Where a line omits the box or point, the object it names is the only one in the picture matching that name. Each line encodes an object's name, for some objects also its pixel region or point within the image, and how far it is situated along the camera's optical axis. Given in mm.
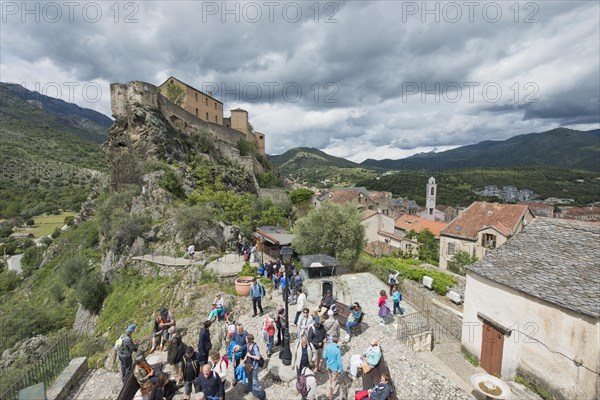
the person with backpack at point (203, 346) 6922
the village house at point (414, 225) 48606
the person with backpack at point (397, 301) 11959
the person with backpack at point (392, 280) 13683
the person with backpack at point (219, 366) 6219
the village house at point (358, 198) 52031
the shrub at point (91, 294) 19344
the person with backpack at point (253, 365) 6723
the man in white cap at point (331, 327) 7594
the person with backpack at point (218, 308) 10367
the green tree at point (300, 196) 41125
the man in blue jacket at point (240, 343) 7148
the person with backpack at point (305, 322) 8027
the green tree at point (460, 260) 30134
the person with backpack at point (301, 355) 6720
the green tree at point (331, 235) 20250
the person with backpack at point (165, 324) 9406
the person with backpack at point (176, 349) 6918
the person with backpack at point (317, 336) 7574
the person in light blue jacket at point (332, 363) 6586
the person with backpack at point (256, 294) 11164
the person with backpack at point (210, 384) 5805
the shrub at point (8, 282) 36188
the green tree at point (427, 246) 38000
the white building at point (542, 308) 8625
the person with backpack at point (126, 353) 7736
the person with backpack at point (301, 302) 9777
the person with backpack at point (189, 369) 6535
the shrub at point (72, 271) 23611
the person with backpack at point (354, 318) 9773
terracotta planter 13602
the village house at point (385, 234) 42269
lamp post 7992
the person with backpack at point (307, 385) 6133
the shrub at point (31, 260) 40375
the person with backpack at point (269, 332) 8484
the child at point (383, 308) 10859
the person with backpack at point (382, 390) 5977
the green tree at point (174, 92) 41375
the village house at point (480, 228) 29047
